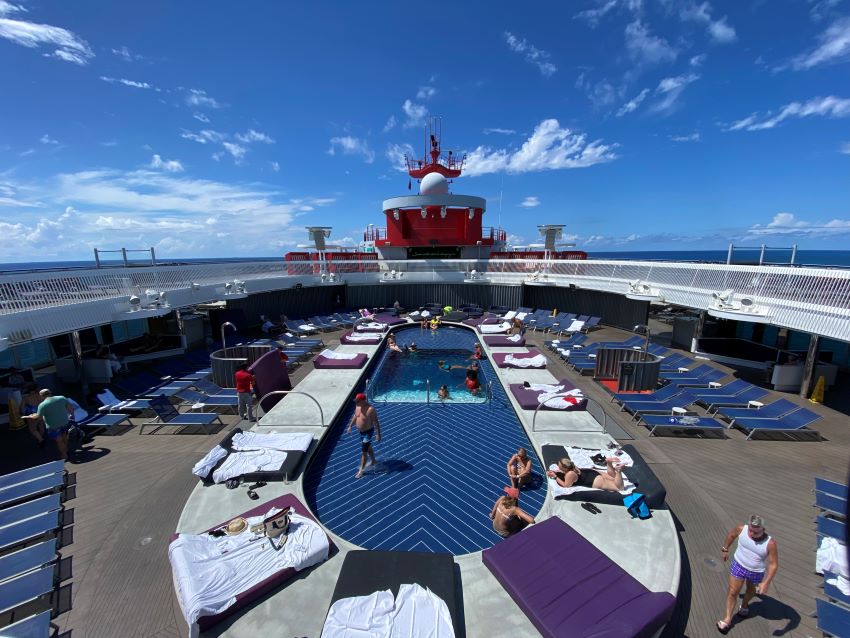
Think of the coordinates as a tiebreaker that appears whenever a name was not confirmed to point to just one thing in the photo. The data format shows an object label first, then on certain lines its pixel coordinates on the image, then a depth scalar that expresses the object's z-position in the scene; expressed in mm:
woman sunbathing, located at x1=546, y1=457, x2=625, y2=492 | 5695
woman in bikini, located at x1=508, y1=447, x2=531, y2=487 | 6328
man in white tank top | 3854
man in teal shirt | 6977
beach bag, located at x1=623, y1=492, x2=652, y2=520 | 5270
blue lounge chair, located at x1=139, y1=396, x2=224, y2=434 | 8461
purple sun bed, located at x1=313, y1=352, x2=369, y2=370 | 12266
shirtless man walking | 6574
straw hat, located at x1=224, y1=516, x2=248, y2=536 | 4820
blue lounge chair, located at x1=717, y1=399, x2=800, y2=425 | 8492
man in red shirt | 8633
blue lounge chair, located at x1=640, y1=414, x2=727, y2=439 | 8070
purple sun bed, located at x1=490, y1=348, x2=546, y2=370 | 12359
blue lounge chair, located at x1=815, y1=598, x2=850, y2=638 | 3537
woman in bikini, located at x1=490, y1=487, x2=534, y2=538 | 5258
